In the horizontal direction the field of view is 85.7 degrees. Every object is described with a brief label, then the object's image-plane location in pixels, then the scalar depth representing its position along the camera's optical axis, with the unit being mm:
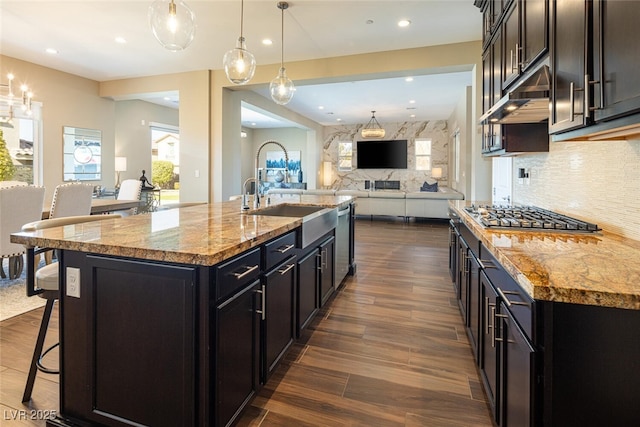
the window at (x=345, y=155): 13344
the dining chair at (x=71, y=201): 3395
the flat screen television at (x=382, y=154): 12566
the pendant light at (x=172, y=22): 2443
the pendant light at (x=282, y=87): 4023
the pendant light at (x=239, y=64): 3352
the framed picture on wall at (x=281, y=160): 13914
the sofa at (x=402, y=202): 8117
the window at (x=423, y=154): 12332
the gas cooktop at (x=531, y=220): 1767
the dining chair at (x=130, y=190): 5145
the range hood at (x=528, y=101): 1697
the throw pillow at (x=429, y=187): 10844
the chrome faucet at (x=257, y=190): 2748
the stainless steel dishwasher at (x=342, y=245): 3389
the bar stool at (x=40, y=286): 1696
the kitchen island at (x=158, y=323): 1317
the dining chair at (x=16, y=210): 3199
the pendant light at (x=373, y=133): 10656
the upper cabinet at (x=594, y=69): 1057
